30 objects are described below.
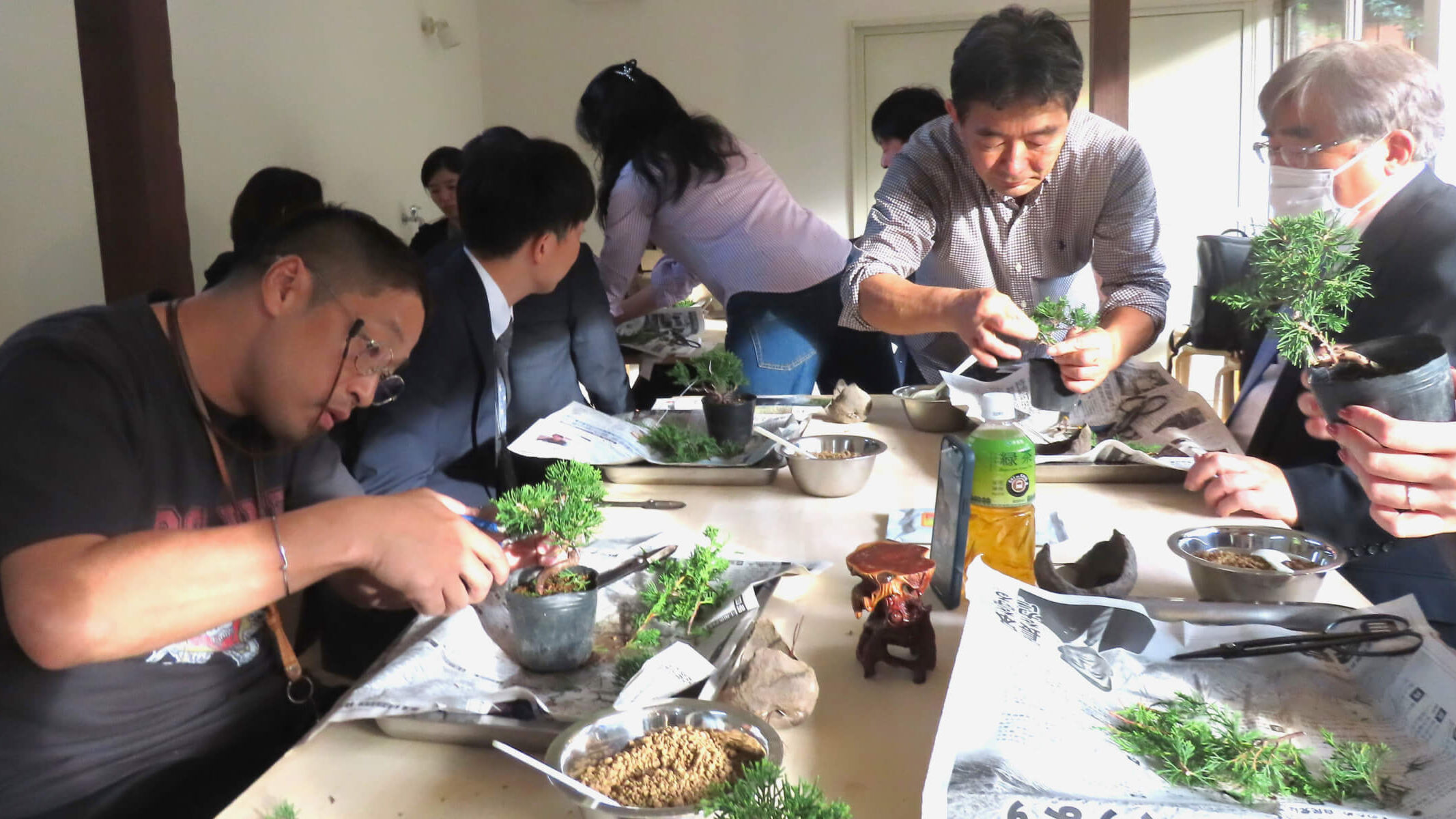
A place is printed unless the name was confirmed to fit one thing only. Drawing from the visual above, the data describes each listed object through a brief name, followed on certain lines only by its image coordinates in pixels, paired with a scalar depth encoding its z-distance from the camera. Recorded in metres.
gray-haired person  1.48
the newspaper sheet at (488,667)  0.94
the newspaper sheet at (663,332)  3.48
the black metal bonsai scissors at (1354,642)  0.93
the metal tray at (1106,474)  1.71
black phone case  1.16
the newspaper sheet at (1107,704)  0.75
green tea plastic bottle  1.20
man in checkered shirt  2.04
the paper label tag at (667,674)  0.93
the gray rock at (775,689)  0.92
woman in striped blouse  3.03
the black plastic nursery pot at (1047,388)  2.05
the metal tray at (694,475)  1.81
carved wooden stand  1.02
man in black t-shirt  0.95
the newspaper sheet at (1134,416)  1.77
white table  0.84
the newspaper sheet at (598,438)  1.85
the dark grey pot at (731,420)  1.94
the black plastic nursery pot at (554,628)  1.02
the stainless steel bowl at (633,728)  0.81
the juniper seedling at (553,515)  1.15
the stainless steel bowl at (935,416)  2.12
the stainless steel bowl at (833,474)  1.68
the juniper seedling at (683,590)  1.16
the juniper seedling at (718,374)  2.00
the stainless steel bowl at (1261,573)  1.15
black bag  3.69
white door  5.84
